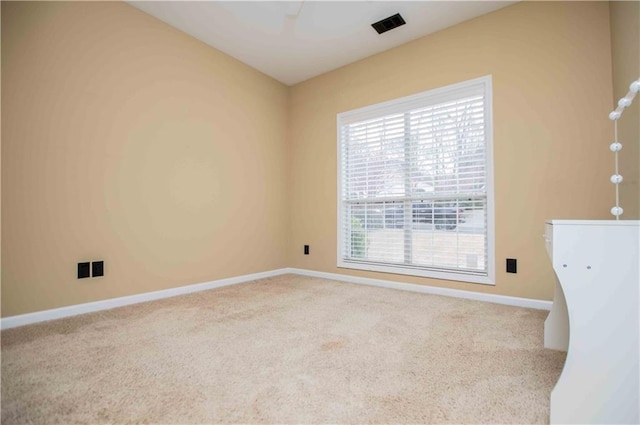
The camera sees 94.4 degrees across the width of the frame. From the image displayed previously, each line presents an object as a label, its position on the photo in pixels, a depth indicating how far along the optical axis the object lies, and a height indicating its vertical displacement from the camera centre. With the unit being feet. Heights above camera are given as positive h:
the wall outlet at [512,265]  7.56 -1.29
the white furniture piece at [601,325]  2.96 -1.14
